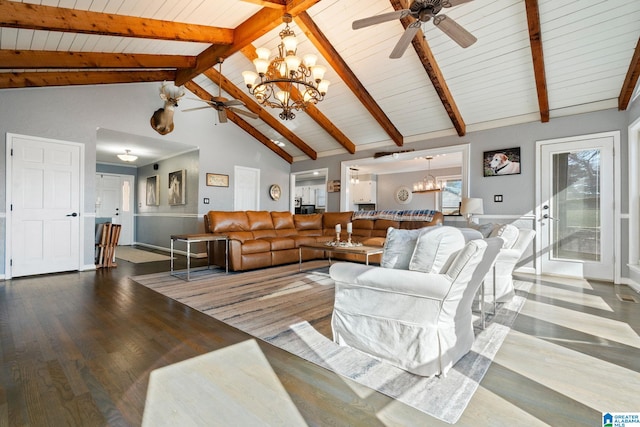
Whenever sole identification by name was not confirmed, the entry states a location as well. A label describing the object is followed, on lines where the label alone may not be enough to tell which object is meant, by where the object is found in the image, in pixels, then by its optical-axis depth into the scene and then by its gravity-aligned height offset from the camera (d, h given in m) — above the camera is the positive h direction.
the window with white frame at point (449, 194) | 9.11 +0.62
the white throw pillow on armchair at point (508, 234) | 2.98 -0.19
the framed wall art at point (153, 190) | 8.02 +0.61
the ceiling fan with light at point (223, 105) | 4.50 +1.64
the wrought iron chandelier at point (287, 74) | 3.59 +1.74
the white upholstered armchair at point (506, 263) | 3.00 -0.49
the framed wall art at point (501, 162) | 4.98 +0.90
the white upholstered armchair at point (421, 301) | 1.72 -0.54
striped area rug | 1.61 -0.93
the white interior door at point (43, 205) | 4.32 +0.11
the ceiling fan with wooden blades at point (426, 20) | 2.43 +1.68
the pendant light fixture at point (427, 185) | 8.60 +0.86
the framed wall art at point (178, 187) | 7.11 +0.62
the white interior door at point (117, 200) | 8.40 +0.35
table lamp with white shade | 4.90 +0.12
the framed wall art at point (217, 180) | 6.90 +0.78
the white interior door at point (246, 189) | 7.53 +0.64
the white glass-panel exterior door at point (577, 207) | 4.30 +0.12
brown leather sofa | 4.84 -0.36
